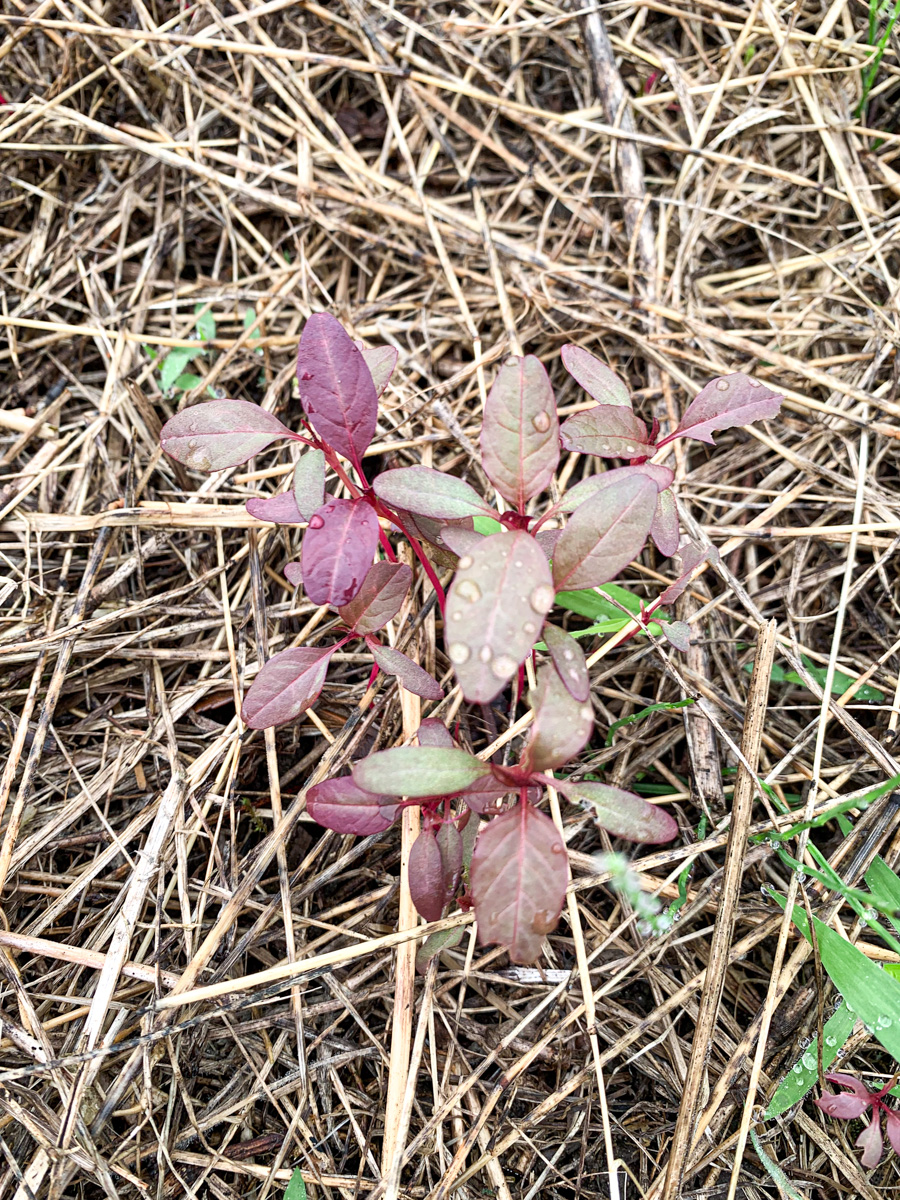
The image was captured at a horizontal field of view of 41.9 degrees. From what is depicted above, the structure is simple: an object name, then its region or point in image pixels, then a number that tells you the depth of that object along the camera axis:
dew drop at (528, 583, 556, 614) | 0.23
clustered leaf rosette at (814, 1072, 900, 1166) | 0.28
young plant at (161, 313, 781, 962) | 0.24
